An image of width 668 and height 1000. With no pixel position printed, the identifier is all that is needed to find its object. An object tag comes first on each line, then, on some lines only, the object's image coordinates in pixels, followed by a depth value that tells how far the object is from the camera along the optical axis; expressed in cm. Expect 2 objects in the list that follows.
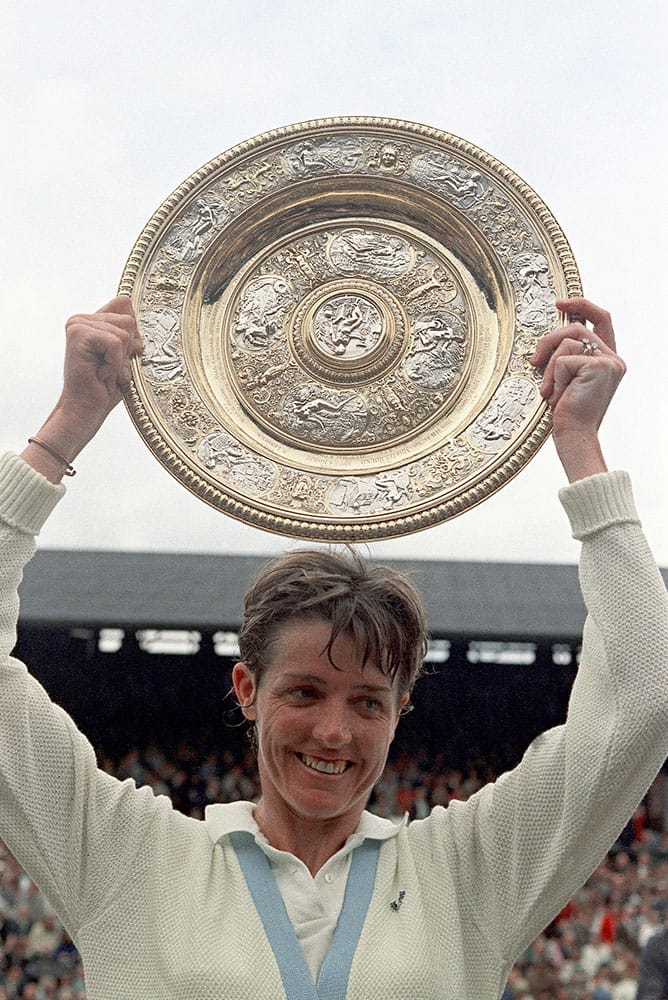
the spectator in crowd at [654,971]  494
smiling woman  221
